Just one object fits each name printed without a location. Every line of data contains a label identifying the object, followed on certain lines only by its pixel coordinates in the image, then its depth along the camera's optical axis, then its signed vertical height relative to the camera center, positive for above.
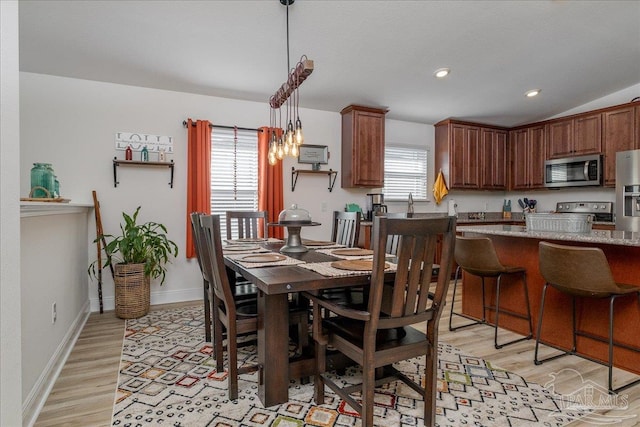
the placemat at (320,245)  2.86 -0.29
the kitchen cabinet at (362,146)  4.67 +0.90
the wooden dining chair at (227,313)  1.86 -0.62
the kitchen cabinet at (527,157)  5.40 +0.90
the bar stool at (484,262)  2.80 -0.43
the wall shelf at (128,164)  3.67 +0.53
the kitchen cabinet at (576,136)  4.73 +1.10
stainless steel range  4.78 +0.04
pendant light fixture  2.22 +0.61
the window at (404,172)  5.38 +0.64
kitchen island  2.32 -0.71
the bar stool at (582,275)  2.09 -0.41
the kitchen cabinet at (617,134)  4.34 +1.02
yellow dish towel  5.48 +0.39
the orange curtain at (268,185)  4.30 +0.34
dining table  1.62 -0.48
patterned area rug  1.78 -1.08
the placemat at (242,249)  2.56 -0.30
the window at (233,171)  4.21 +0.50
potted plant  3.38 -0.54
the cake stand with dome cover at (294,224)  2.43 -0.09
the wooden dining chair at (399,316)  1.48 -0.49
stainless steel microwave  4.67 +0.58
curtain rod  4.00 +1.03
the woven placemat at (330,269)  1.70 -0.31
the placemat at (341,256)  2.28 -0.30
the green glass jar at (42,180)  2.69 +0.25
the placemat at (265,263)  1.98 -0.31
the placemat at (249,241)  3.12 -0.28
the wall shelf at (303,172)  4.57 +0.53
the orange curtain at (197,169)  3.96 +0.49
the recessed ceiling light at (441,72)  3.89 +1.60
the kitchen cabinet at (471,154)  5.41 +0.93
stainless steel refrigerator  4.11 +0.26
